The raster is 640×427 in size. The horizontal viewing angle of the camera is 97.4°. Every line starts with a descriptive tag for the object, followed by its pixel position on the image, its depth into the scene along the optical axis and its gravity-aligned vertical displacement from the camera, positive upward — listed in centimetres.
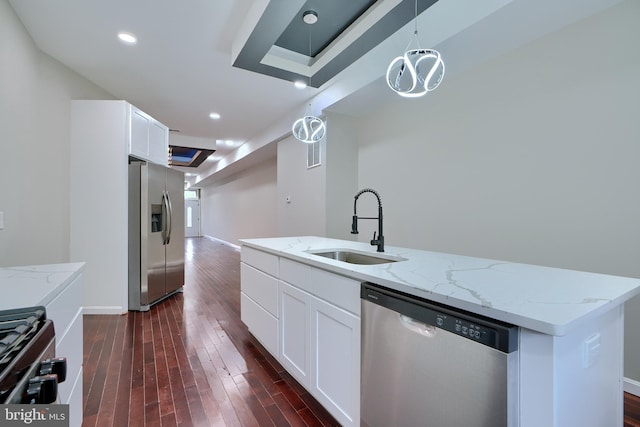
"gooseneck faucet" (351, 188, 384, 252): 189 -18
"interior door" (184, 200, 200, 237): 1367 -25
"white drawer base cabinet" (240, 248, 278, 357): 212 -68
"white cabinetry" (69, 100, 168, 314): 321 +18
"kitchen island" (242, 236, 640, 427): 78 -30
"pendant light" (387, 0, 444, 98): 175 +93
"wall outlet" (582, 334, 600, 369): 88 -44
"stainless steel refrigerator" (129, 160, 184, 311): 339 -27
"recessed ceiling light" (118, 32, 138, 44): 270 +172
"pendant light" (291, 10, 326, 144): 285 +87
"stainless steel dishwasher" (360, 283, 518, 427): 84 -53
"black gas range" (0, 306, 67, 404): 60 -35
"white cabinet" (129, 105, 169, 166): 341 +100
